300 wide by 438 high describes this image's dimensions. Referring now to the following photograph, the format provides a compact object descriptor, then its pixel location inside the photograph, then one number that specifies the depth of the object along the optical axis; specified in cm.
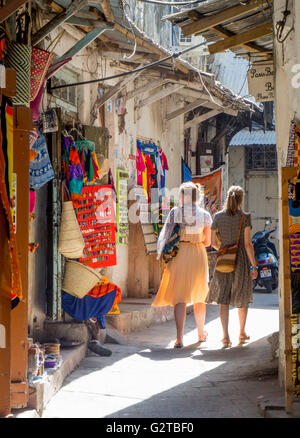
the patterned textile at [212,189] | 1597
